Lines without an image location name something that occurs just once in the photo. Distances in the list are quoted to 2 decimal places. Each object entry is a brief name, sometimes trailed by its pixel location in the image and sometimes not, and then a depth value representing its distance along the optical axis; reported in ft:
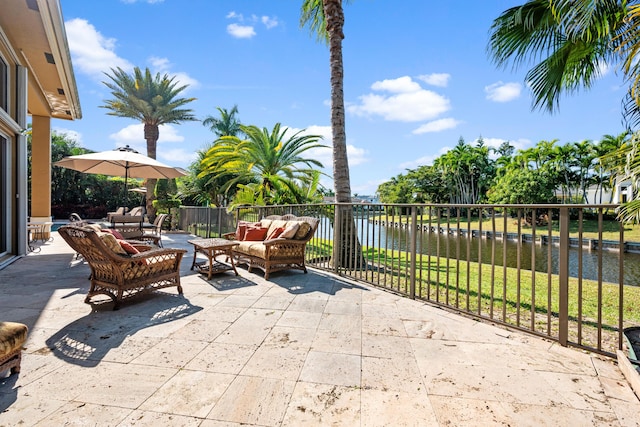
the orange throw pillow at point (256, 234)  18.39
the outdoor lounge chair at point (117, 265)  10.36
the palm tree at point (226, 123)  91.45
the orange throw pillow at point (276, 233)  16.81
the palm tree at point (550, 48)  12.39
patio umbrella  21.62
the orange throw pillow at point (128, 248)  11.54
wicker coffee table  15.27
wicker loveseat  15.71
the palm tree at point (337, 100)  20.62
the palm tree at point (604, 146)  84.07
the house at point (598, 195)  102.89
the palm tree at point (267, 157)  35.12
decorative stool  6.06
